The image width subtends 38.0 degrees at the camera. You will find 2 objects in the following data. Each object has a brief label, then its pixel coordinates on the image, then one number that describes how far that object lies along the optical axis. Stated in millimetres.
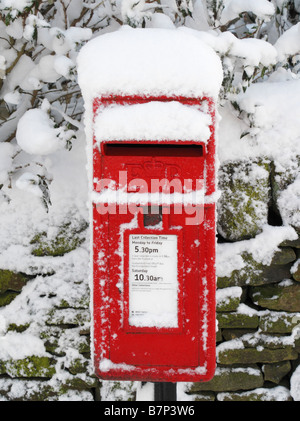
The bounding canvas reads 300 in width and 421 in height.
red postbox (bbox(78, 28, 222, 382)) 1476
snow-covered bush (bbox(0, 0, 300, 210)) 1933
